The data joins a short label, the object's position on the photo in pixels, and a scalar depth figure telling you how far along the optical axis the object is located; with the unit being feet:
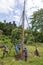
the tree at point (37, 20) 41.31
